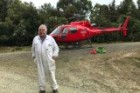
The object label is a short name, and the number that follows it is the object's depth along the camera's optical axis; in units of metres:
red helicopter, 9.19
